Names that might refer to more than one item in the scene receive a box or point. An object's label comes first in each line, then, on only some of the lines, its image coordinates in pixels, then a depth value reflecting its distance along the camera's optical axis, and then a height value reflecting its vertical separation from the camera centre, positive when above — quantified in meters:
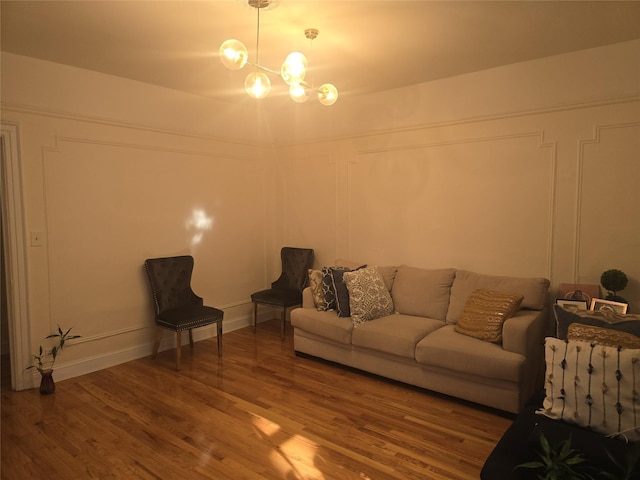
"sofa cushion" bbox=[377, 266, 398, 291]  4.19 -0.59
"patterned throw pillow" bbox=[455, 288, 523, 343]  3.16 -0.76
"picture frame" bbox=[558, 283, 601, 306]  3.17 -0.58
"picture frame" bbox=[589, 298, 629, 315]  2.91 -0.63
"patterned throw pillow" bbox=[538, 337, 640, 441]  1.92 -0.82
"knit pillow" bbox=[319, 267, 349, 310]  4.03 -0.71
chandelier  2.19 +0.85
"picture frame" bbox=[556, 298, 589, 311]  2.98 -0.63
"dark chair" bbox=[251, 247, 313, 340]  4.71 -0.77
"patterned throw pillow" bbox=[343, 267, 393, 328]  3.74 -0.73
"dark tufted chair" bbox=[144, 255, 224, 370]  3.84 -0.83
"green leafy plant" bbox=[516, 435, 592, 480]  1.54 -0.94
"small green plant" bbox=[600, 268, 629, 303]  3.06 -0.48
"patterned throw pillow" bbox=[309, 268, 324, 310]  4.09 -0.69
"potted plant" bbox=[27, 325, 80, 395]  3.36 -1.20
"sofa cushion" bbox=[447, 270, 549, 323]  3.39 -0.60
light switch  3.43 -0.18
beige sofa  2.97 -0.98
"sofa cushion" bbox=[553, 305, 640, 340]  2.23 -0.58
